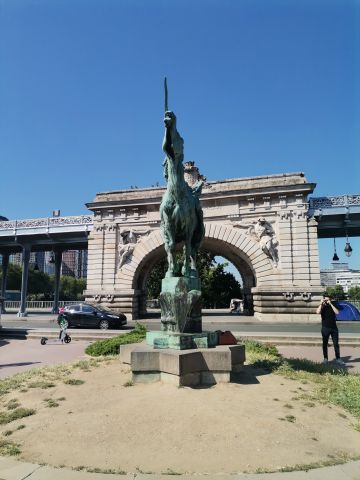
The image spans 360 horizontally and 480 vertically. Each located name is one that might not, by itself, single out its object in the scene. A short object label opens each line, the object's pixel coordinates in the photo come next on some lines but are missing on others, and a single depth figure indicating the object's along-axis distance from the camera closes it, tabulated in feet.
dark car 60.39
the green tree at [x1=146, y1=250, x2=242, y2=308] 143.13
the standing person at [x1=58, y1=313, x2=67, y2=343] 46.26
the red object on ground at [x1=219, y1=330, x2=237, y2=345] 23.77
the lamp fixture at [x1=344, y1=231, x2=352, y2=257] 73.51
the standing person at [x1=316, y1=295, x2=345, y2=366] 31.45
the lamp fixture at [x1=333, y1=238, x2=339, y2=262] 78.34
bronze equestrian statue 23.34
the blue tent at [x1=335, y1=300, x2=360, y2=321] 71.20
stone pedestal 19.98
